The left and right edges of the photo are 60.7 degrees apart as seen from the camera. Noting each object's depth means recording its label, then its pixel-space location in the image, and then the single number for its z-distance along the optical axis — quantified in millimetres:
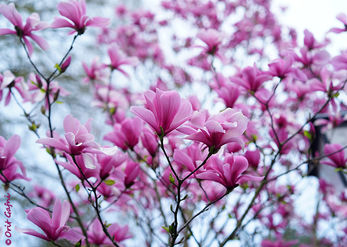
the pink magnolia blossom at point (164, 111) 662
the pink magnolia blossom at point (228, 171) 731
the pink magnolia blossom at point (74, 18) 959
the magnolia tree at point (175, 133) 699
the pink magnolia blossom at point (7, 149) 880
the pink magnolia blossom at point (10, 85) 1068
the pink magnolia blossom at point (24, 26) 949
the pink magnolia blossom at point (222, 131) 674
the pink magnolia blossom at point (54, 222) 733
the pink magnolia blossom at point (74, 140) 709
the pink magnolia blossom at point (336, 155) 1139
